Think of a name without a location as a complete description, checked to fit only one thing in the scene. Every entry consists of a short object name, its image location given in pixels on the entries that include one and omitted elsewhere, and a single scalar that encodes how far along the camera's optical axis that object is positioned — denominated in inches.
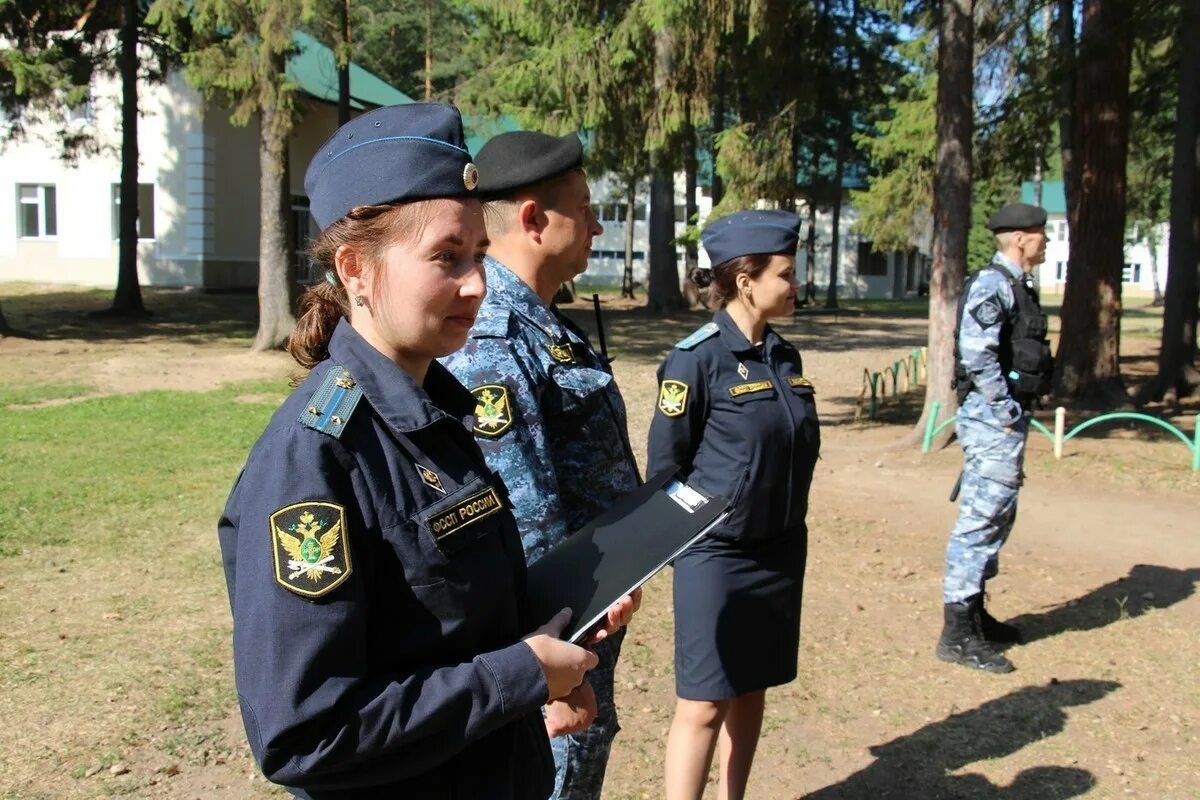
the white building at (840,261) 2172.7
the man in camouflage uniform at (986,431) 211.0
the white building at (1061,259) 2834.6
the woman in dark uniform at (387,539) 57.2
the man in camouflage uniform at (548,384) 89.4
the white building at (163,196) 1157.1
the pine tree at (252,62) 634.2
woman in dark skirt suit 142.9
